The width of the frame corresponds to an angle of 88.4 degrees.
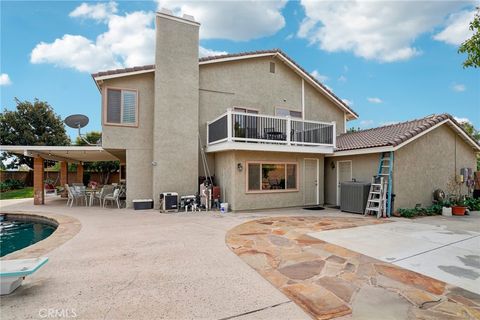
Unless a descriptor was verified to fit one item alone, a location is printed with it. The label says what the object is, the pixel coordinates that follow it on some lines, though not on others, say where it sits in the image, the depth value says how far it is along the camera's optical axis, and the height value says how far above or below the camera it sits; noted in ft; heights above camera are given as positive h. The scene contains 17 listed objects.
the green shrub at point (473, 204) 37.99 -5.33
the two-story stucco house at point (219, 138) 34.22 +4.48
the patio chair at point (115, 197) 38.06 -4.46
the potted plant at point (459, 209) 32.99 -5.25
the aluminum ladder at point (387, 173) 31.45 -0.48
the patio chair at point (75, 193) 40.69 -4.31
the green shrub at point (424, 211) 31.30 -5.42
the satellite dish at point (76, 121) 38.17 +7.34
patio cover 37.27 +2.73
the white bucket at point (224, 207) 33.65 -5.25
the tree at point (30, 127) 77.00 +13.12
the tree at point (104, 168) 78.79 +0.07
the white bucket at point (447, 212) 33.00 -5.67
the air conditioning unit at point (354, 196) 32.93 -3.65
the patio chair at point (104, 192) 40.65 -4.08
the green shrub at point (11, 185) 66.75 -4.72
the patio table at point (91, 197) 41.01 -4.86
